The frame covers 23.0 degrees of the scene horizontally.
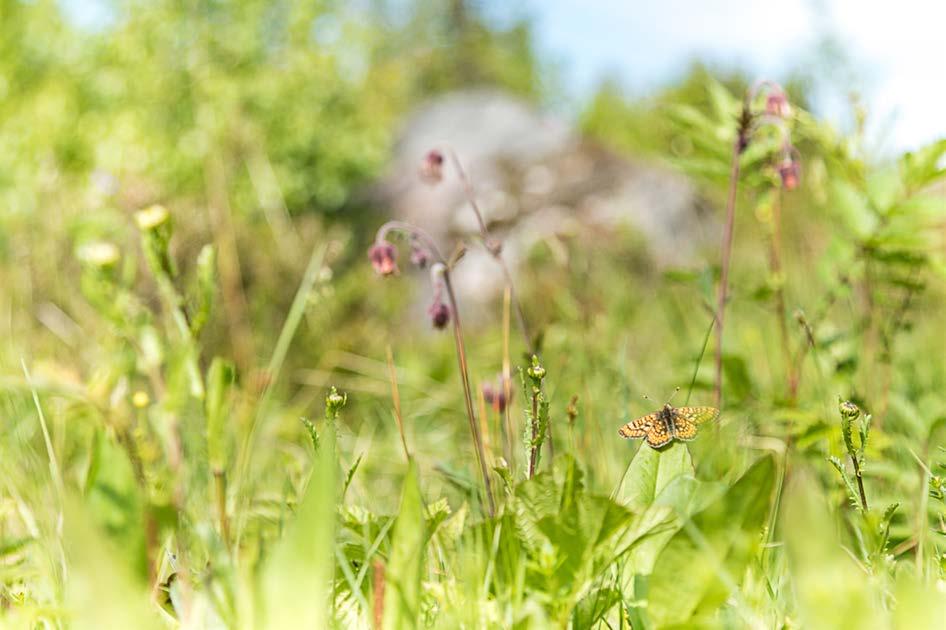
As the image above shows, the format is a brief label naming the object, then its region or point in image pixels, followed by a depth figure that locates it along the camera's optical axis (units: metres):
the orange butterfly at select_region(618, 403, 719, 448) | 0.93
